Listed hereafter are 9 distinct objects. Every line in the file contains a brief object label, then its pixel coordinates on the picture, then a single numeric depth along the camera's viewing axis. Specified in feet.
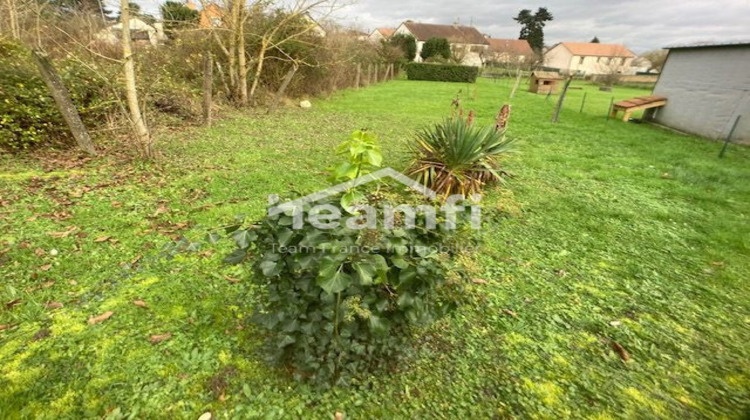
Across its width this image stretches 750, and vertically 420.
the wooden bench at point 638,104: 35.53
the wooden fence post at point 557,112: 33.22
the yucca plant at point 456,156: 14.21
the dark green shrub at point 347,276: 4.63
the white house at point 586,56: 173.58
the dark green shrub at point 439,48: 97.04
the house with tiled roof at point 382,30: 135.97
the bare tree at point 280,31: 30.48
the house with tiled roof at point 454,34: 134.92
